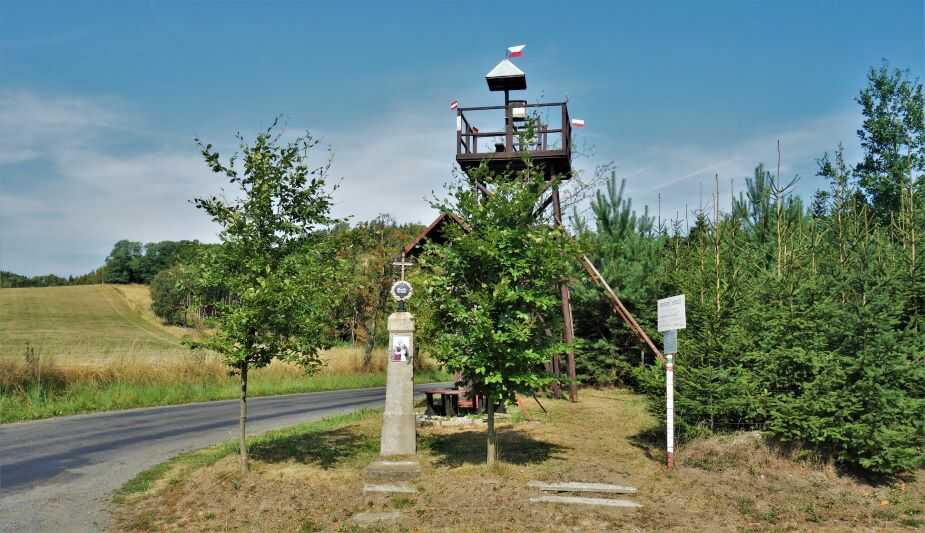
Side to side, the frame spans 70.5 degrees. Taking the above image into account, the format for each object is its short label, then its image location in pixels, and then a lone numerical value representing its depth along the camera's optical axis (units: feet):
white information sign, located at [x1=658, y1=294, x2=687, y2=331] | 35.70
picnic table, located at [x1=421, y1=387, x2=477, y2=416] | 53.98
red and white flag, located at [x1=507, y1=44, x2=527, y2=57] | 65.67
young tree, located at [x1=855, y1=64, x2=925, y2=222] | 119.75
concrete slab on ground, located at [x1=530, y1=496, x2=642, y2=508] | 28.53
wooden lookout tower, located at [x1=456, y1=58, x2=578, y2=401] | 63.67
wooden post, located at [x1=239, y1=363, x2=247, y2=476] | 35.04
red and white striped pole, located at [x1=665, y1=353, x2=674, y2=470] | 35.60
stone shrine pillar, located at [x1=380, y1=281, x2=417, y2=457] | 38.17
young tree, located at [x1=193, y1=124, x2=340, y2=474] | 34.40
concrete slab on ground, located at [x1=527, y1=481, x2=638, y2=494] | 30.60
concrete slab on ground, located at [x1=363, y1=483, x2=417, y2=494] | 31.22
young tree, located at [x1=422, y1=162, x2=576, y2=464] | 34.06
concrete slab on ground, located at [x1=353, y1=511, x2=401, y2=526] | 27.14
